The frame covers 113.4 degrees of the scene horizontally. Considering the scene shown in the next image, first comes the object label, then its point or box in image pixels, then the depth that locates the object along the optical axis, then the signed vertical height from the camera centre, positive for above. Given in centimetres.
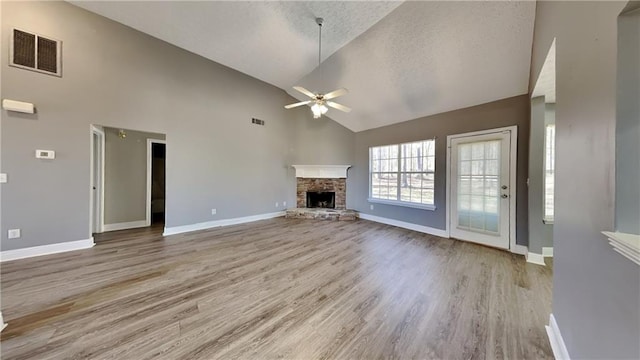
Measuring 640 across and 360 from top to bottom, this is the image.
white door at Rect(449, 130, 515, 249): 355 -14
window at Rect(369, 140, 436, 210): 471 +15
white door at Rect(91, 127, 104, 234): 421 -6
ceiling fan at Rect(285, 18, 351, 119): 309 +121
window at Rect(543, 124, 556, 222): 316 -7
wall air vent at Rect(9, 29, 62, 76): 290 +175
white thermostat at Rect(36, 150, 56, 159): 308 +31
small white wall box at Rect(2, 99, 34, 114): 281 +94
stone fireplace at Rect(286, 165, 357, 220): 618 -35
